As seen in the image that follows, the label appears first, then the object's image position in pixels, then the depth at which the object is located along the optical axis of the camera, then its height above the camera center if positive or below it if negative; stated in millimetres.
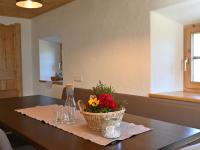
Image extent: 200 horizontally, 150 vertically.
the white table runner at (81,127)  1313 -392
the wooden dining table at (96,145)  1199 -401
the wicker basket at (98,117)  1332 -291
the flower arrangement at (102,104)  1363 -216
